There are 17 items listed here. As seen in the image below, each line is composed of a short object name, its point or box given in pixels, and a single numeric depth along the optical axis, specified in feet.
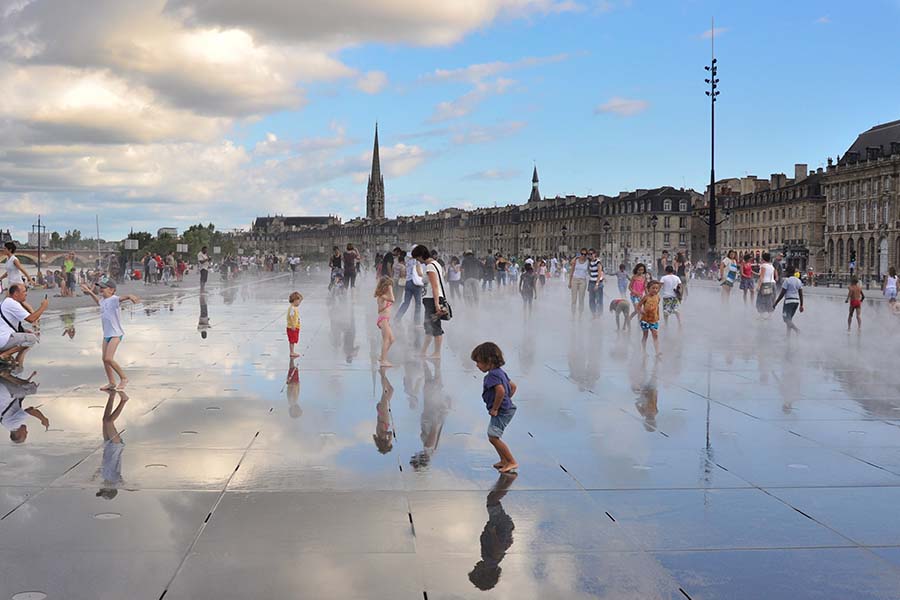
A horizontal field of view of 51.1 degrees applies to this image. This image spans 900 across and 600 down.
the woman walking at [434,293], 43.62
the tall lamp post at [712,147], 142.51
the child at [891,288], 87.04
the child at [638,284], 65.16
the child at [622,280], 85.92
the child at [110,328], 35.12
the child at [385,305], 43.86
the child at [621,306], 63.62
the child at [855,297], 68.64
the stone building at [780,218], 344.69
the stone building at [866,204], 291.17
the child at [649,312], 50.06
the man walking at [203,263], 124.26
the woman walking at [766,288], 72.69
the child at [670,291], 63.66
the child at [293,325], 45.09
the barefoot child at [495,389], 23.25
